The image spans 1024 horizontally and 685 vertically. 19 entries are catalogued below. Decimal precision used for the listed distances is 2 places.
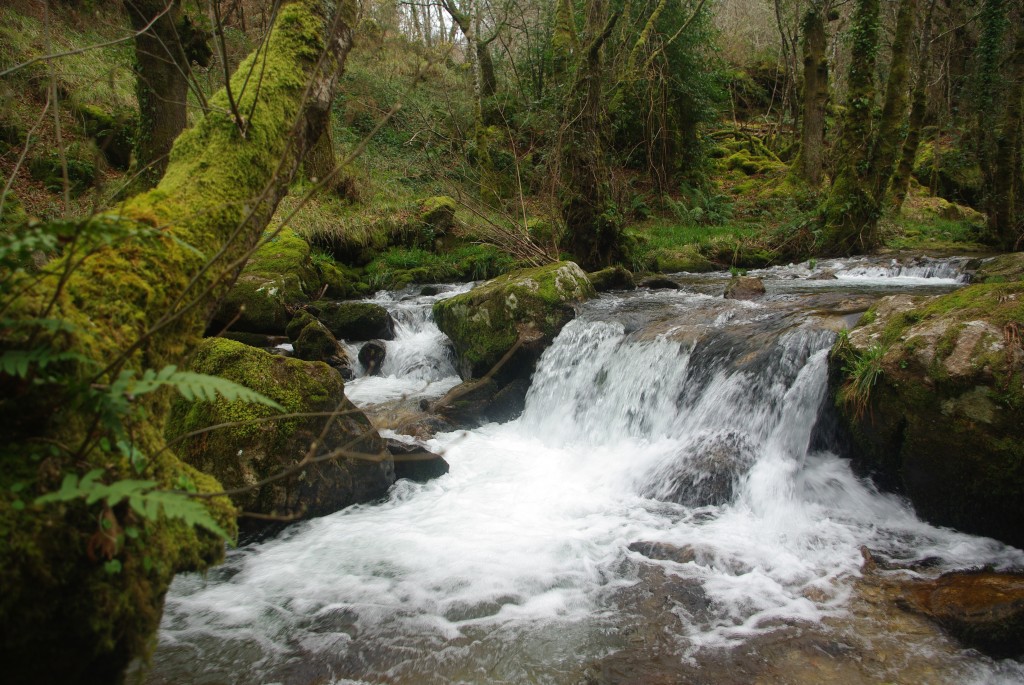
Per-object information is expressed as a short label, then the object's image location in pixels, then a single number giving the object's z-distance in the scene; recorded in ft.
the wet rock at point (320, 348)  31.76
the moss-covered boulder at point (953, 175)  74.23
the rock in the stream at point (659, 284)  40.22
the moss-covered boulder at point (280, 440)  16.98
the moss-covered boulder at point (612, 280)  39.81
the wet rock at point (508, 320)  30.17
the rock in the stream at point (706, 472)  19.11
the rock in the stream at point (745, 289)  34.12
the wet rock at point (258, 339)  33.50
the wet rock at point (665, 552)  15.93
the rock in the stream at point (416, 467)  21.52
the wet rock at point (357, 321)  36.42
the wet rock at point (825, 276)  39.96
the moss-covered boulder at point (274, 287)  35.45
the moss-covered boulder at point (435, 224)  55.26
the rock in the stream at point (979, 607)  11.88
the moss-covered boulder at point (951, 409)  14.93
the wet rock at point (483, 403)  27.61
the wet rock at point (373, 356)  34.60
